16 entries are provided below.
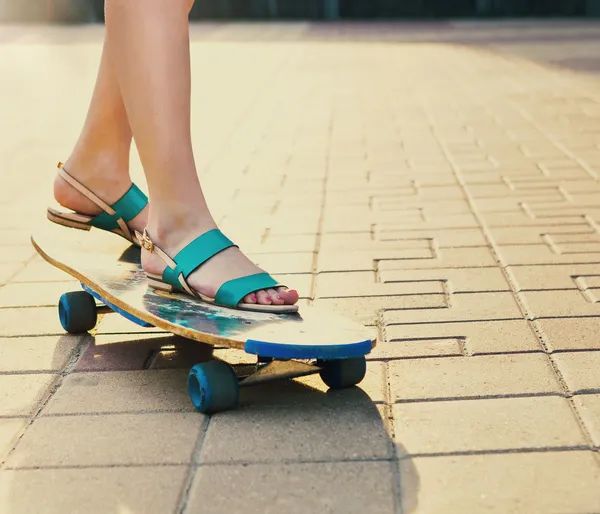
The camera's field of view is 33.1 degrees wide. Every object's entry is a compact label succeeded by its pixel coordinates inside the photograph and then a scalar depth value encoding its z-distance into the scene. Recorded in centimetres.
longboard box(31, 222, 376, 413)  203
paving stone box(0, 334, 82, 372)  245
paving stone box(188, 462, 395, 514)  168
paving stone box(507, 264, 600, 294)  295
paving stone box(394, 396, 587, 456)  190
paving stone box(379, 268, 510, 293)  296
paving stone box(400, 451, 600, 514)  166
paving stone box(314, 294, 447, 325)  277
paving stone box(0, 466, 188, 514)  171
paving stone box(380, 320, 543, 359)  243
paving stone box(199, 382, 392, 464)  188
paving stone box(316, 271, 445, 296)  294
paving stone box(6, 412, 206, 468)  190
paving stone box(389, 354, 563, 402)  216
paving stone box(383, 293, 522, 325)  268
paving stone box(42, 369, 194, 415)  215
